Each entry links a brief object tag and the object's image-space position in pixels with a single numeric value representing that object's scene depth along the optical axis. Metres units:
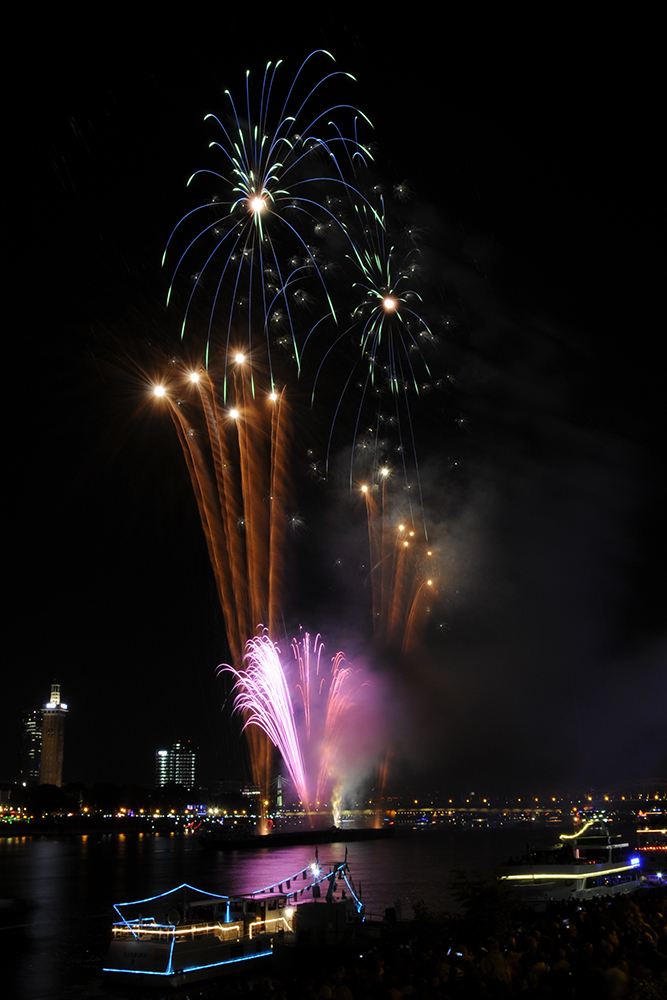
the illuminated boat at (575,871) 39.28
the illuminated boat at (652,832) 109.00
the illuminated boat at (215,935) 27.72
